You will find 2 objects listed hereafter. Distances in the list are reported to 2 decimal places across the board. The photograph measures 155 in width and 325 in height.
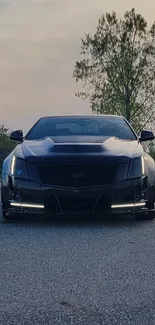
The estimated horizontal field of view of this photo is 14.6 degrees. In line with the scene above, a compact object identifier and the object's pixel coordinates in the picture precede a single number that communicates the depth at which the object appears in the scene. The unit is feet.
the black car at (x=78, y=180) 21.76
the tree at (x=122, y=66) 141.28
